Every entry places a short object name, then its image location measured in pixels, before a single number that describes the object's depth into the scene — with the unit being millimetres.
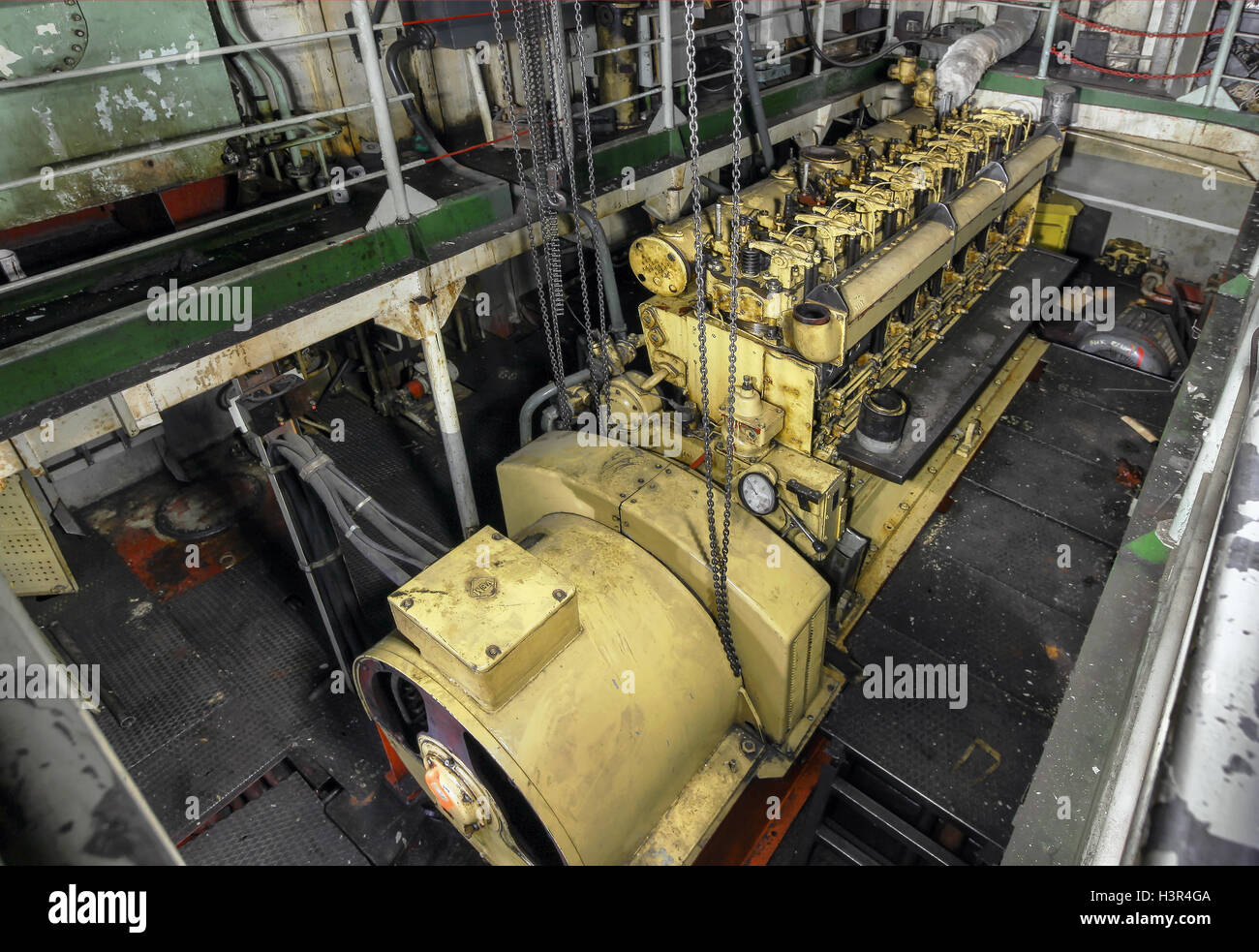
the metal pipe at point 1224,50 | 4488
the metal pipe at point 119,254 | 2822
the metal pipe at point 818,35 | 5501
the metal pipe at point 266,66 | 4457
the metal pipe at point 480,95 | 5328
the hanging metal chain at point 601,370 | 3895
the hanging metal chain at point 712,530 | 2547
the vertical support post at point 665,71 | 4218
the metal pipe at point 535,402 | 4191
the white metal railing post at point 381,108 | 3270
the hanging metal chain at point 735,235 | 2072
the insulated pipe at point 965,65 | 5383
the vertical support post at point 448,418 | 4051
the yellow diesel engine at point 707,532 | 2455
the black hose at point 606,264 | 3916
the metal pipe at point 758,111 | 4984
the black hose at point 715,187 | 5089
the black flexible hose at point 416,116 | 4465
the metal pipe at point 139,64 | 2730
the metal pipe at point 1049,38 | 5313
